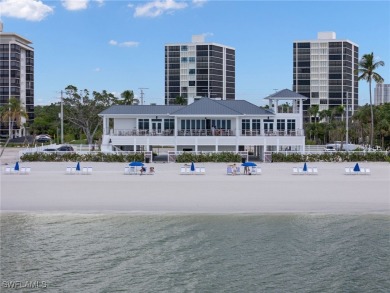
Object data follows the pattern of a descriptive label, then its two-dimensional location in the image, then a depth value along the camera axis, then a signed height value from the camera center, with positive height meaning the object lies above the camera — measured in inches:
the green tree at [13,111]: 3818.2 +297.6
